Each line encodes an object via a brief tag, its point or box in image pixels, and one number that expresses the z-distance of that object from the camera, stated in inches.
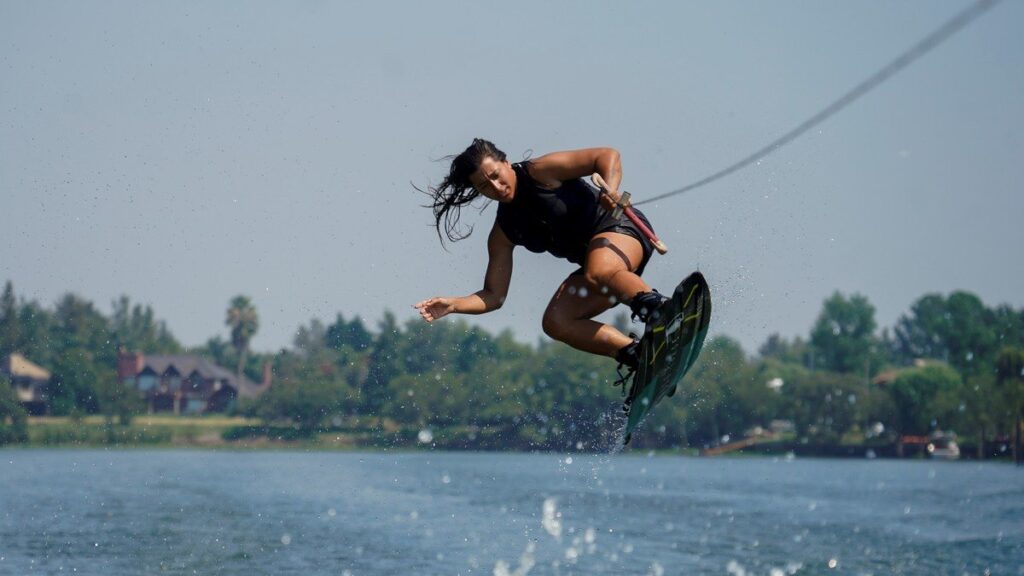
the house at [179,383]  4599.4
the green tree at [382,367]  3713.1
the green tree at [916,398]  3713.1
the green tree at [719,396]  3452.3
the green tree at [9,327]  4158.5
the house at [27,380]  4119.8
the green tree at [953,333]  4719.5
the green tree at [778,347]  6241.1
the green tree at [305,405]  3572.8
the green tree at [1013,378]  3184.1
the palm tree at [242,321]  5137.8
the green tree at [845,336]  4985.2
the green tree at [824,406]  3754.9
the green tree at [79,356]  3796.8
